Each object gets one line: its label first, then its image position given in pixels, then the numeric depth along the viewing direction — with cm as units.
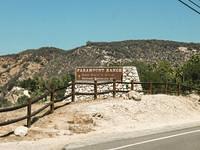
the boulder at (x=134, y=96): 2739
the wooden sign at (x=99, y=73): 3422
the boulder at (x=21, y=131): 1795
